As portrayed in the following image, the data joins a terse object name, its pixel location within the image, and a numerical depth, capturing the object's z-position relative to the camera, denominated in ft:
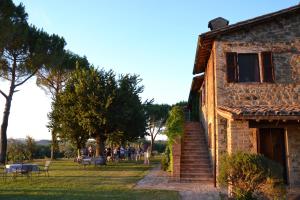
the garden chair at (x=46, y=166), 55.05
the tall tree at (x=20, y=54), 82.74
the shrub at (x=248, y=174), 29.45
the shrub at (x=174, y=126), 51.31
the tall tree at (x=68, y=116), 76.18
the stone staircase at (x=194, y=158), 46.75
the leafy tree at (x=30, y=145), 104.46
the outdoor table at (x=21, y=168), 50.06
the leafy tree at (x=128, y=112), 75.05
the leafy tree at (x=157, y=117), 160.25
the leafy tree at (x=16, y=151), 90.48
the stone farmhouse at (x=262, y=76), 39.93
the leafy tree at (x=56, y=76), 106.63
